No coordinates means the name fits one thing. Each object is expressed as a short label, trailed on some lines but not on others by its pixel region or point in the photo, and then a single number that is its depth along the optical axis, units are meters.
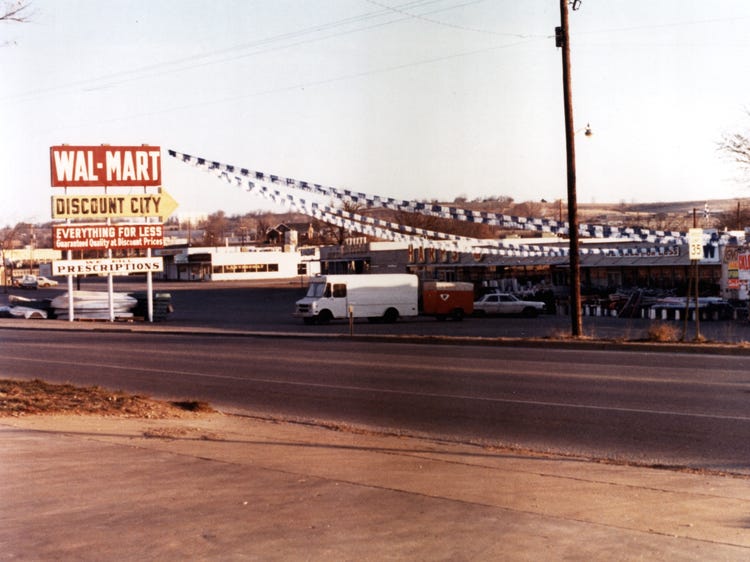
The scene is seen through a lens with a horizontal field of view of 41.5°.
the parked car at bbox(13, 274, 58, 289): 100.00
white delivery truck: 45.47
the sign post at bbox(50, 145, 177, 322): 43.94
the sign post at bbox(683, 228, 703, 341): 24.41
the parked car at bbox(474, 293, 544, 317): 53.41
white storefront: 114.81
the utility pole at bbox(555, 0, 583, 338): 27.47
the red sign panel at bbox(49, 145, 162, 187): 43.75
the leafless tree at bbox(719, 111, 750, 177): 40.09
